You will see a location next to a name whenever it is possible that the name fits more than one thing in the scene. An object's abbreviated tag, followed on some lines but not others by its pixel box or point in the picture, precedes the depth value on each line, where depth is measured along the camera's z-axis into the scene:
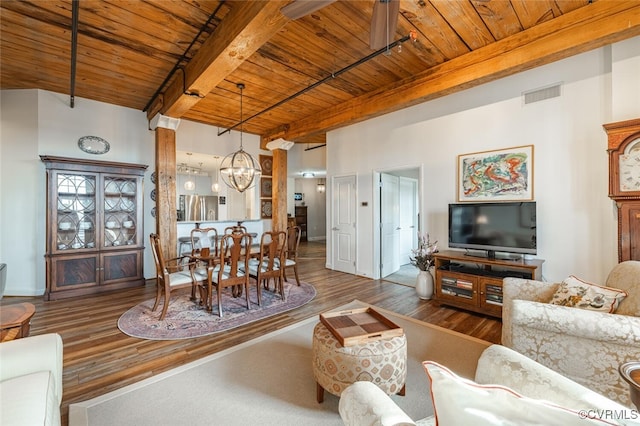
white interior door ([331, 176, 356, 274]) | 5.68
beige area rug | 1.75
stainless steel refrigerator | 9.01
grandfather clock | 2.63
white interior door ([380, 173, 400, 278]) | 5.35
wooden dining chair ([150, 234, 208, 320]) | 3.22
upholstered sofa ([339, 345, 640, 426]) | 0.67
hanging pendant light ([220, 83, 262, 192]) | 4.55
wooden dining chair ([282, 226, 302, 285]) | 4.31
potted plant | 4.03
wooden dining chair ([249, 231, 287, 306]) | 3.83
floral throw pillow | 1.89
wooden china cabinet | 4.12
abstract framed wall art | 3.47
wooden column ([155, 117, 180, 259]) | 4.89
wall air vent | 3.26
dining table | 3.48
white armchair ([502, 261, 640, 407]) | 1.66
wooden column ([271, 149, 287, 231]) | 6.68
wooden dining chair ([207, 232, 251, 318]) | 3.35
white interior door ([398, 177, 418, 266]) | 6.25
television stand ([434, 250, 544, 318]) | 3.24
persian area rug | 2.97
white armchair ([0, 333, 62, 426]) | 1.11
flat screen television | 3.24
